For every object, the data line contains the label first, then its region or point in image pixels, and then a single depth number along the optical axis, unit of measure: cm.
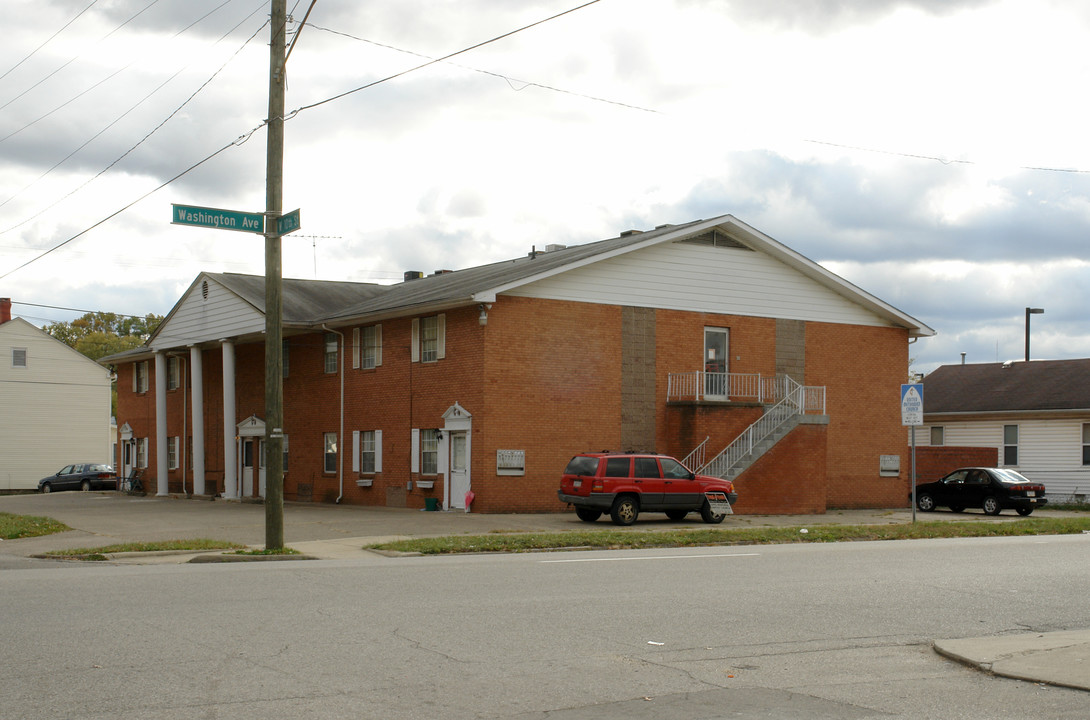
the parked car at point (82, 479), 5631
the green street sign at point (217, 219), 1766
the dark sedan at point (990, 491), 3369
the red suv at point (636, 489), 2517
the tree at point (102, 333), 9119
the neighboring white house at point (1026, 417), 4253
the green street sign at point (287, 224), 1794
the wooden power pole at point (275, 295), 1839
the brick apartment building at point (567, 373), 2983
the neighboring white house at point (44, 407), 6234
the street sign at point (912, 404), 2406
